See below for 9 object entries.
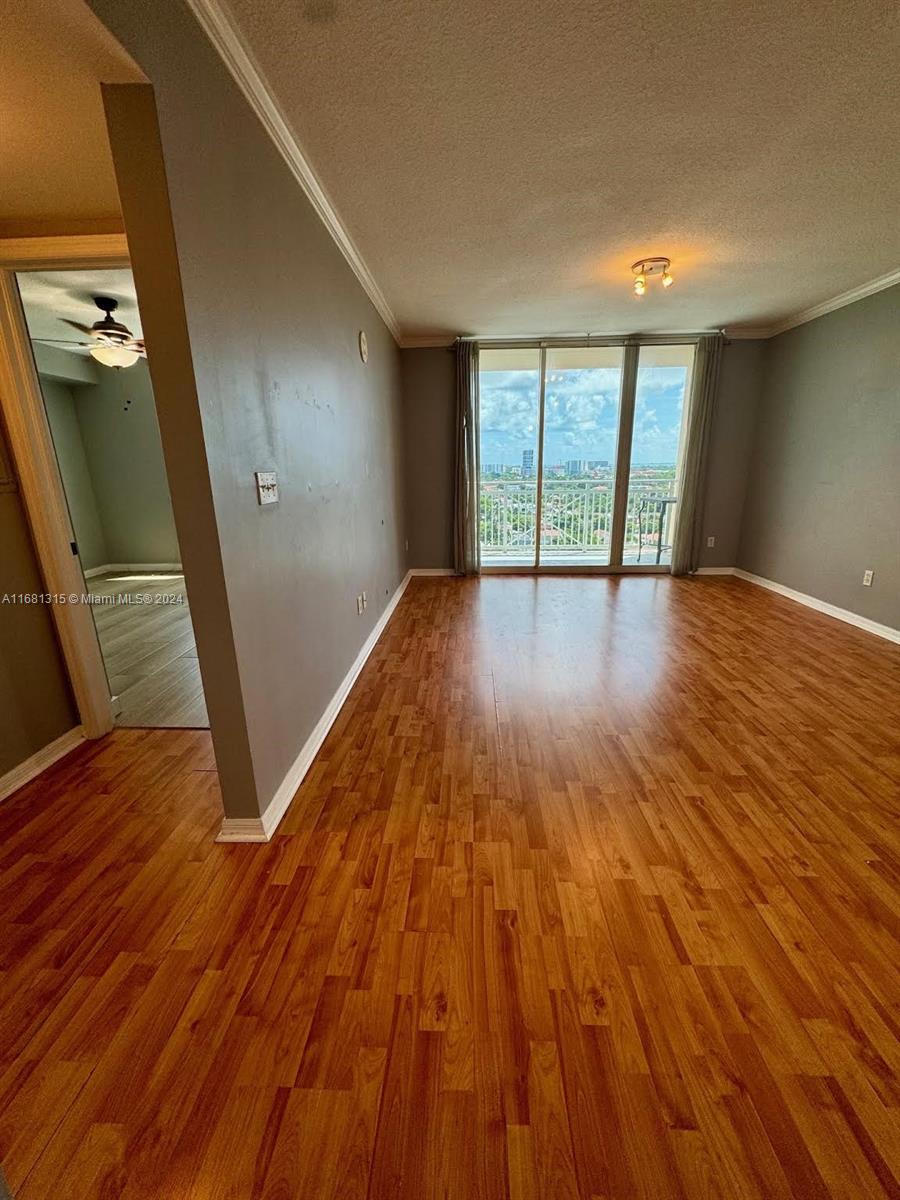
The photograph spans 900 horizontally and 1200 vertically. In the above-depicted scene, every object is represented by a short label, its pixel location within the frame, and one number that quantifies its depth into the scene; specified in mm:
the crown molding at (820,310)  3279
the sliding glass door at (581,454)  4855
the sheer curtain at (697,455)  4633
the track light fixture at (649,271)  2873
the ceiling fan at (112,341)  3135
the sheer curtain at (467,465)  4719
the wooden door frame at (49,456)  1642
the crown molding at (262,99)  1204
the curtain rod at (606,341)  4648
